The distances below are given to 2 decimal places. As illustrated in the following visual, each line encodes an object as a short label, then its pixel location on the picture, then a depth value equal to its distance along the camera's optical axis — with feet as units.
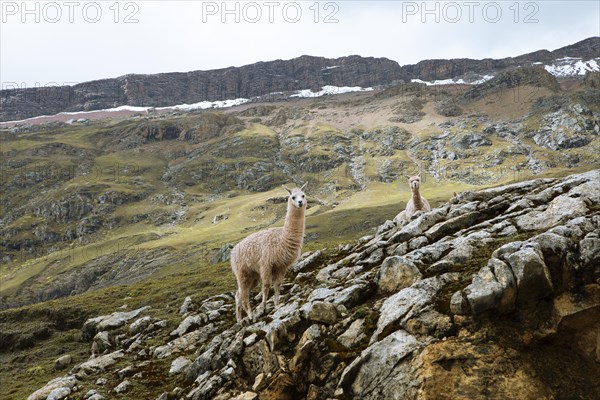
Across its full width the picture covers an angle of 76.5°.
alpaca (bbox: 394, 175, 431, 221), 90.33
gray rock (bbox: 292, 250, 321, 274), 76.53
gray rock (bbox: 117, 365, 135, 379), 53.93
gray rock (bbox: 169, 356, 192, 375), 50.38
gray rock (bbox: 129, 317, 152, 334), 79.56
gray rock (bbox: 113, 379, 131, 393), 48.67
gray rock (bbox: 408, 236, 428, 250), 51.39
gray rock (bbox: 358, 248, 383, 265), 55.16
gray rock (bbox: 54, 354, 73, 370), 79.30
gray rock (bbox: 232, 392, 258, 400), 34.79
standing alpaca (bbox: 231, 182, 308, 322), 53.31
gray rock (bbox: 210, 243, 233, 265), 233.64
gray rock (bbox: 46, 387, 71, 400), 49.88
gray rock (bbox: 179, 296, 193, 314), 86.58
